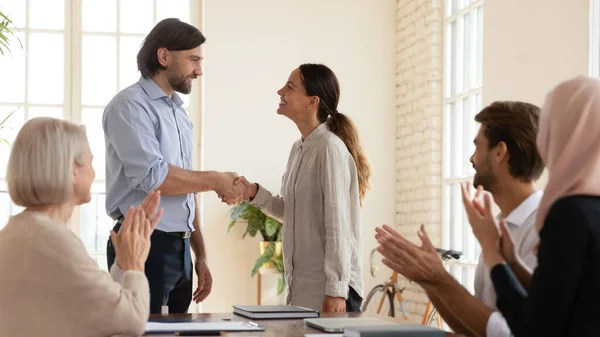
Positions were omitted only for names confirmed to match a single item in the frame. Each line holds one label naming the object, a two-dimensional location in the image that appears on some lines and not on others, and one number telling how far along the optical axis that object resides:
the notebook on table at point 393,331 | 2.31
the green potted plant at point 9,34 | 7.80
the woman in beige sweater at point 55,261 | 2.33
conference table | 2.55
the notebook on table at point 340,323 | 2.60
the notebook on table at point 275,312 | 3.02
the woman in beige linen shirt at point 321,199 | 3.58
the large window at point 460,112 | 6.88
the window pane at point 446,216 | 7.30
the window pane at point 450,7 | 7.39
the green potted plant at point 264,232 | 7.50
